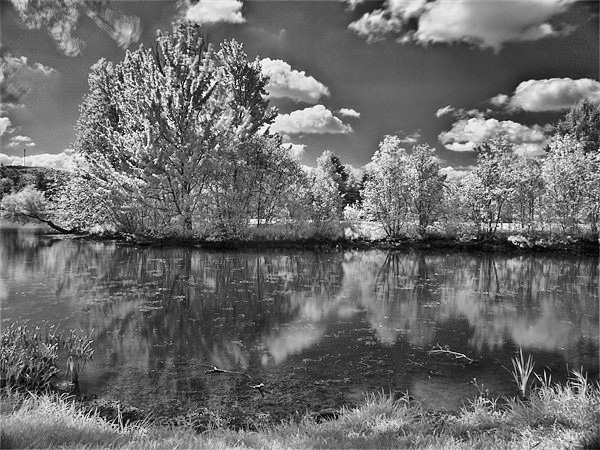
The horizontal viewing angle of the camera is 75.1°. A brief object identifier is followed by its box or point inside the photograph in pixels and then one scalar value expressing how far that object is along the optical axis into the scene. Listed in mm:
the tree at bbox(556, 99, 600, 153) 41750
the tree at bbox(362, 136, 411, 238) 31375
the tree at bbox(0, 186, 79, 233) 35969
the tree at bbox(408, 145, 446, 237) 30859
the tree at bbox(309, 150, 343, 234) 30344
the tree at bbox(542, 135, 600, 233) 27656
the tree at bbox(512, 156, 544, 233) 29453
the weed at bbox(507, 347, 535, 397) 6215
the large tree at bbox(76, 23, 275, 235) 28672
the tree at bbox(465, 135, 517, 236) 29516
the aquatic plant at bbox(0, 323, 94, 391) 6270
